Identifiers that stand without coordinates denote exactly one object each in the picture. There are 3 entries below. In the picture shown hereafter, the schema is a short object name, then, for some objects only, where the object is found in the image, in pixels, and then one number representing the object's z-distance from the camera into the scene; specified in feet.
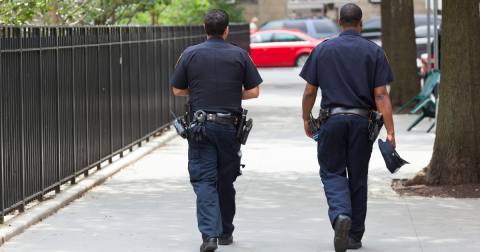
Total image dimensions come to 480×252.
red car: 184.14
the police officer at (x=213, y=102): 35.73
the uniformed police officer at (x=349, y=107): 35.53
